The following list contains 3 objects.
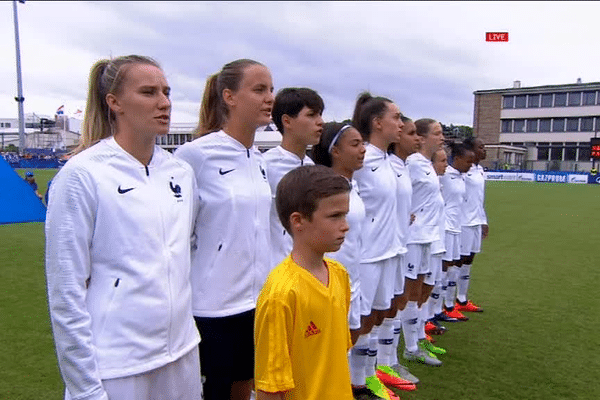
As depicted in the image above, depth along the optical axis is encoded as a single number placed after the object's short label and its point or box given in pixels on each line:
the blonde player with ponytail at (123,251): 1.77
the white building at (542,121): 57.12
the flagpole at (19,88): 27.00
